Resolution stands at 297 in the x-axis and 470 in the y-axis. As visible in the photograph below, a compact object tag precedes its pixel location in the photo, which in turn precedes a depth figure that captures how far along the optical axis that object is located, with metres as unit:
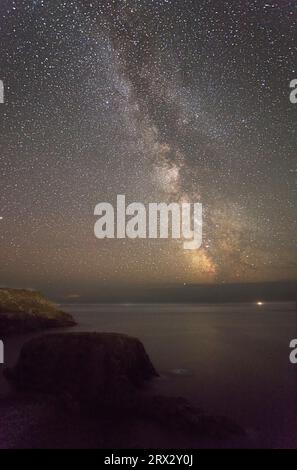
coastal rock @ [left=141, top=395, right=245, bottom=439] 14.48
